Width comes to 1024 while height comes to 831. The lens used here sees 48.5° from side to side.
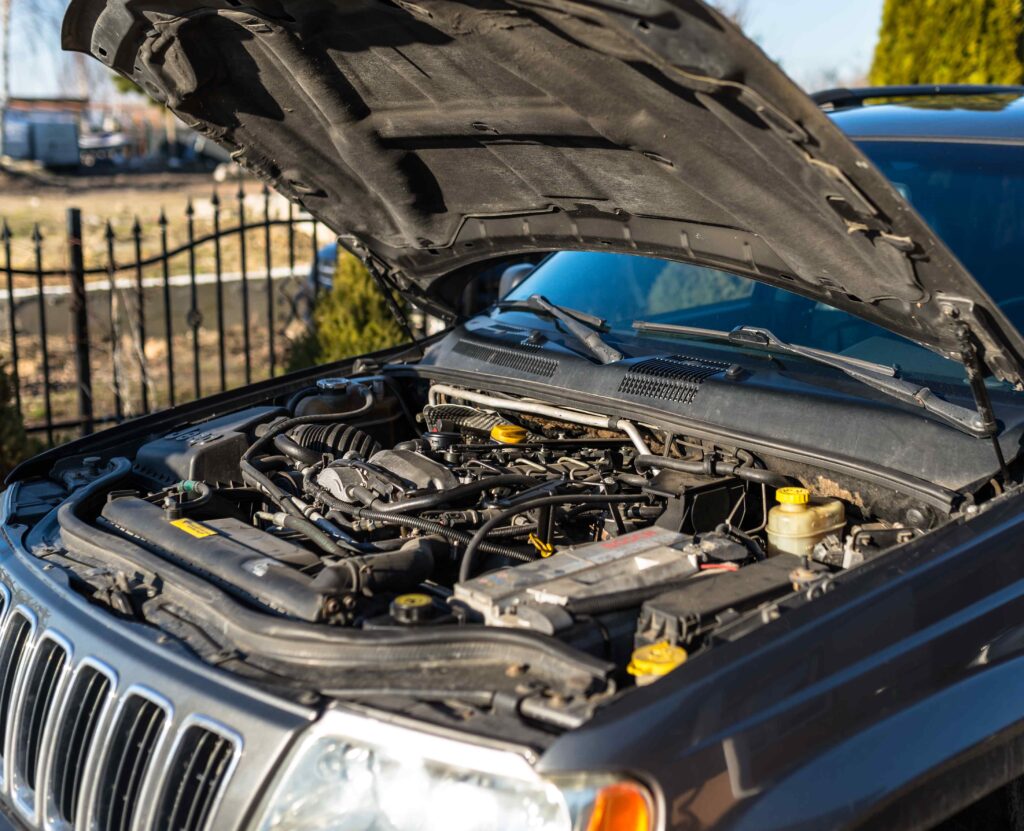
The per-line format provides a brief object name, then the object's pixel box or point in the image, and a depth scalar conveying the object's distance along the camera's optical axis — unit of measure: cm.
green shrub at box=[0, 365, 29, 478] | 598
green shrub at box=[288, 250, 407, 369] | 745
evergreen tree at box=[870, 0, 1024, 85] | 977
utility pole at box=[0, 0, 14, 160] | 3531
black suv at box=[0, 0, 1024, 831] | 192
